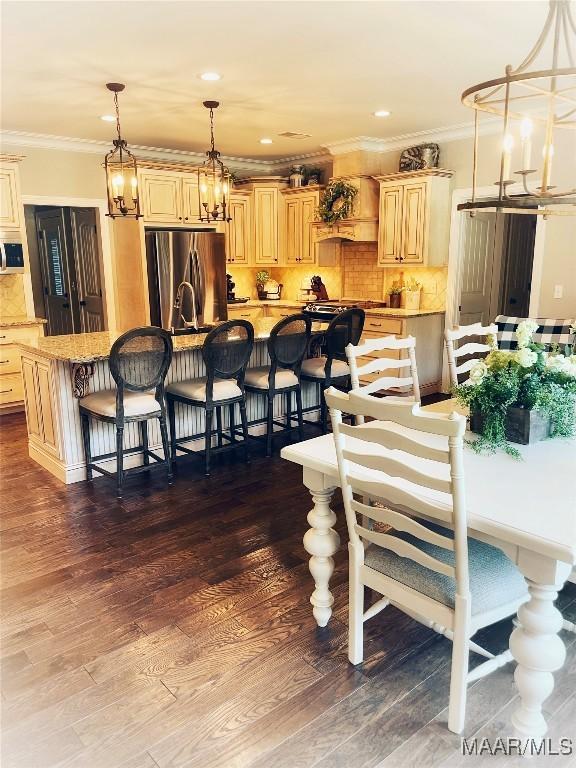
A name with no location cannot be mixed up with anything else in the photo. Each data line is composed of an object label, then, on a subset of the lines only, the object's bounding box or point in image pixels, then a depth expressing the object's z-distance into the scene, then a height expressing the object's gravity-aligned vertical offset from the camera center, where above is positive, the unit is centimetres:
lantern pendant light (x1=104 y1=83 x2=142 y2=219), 430 +57
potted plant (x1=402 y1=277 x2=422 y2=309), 646 -45
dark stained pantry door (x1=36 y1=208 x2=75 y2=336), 726 -15
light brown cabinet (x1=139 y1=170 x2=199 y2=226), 646 +65
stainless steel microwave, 557 +4
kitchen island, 381 -90
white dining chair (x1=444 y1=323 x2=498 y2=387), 303 -49
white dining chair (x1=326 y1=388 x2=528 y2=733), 163 -94
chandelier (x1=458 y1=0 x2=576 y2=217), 183 +40
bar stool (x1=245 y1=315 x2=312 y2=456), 420 -81
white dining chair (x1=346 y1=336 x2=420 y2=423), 271 -52
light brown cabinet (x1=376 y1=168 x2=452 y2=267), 604 +39
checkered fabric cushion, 459 -63
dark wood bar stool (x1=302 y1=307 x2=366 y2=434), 448 -79
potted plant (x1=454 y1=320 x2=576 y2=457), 222 -53
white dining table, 159 -74
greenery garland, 659 +60
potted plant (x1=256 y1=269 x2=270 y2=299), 796 -35
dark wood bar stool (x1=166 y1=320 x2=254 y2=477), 388 -87
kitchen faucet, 668 -49
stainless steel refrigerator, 653 -25
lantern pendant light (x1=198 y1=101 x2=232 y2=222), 479 +55
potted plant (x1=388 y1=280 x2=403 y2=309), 660 -47
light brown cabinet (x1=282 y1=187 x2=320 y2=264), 723 +38
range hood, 657 +43
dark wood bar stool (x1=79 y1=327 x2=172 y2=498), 351 -86
